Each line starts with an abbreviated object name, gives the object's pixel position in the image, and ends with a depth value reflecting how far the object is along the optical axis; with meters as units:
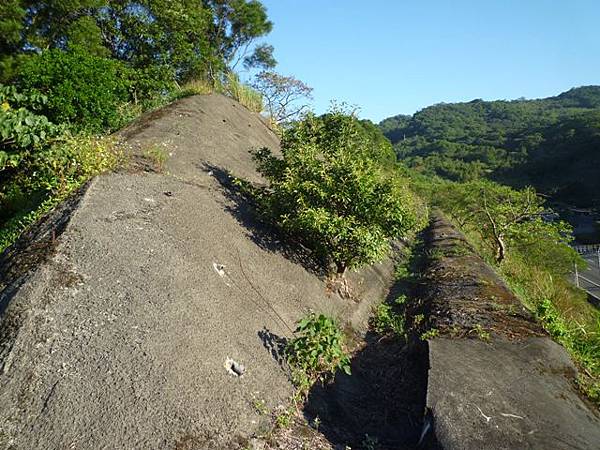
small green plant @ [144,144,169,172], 6.37
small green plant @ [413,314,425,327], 6.06
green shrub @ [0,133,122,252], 5.14
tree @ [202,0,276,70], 20.70
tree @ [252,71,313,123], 16.36
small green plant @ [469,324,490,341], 5.01
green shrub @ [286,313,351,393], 4.17
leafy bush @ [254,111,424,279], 5.75
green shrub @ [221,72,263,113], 14.69
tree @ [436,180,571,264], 11.41
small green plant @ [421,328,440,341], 5.14
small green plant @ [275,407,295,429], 3.52
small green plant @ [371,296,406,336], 6.21
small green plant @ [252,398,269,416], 3.51
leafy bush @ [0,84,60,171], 5.18
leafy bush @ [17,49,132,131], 7.73
